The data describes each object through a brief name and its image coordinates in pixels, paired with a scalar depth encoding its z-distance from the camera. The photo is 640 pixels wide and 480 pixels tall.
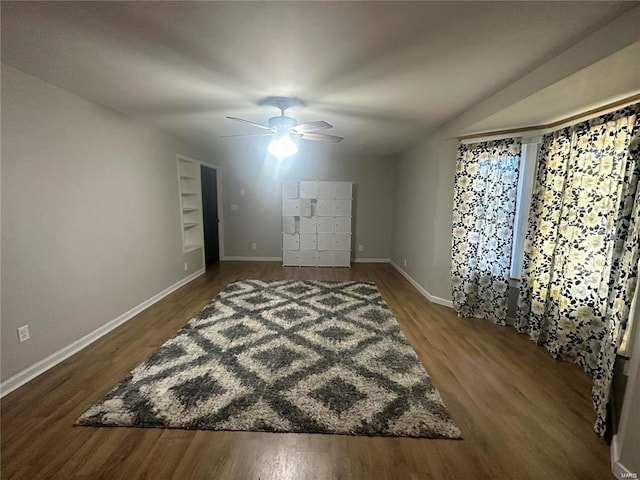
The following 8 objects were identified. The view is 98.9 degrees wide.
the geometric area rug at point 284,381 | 1.75
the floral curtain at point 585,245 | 1.76
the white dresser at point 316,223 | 5.57
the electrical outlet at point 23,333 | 2.07
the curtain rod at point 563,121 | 1.96
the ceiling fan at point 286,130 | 2.59
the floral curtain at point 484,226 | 3.04
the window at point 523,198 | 2.93
